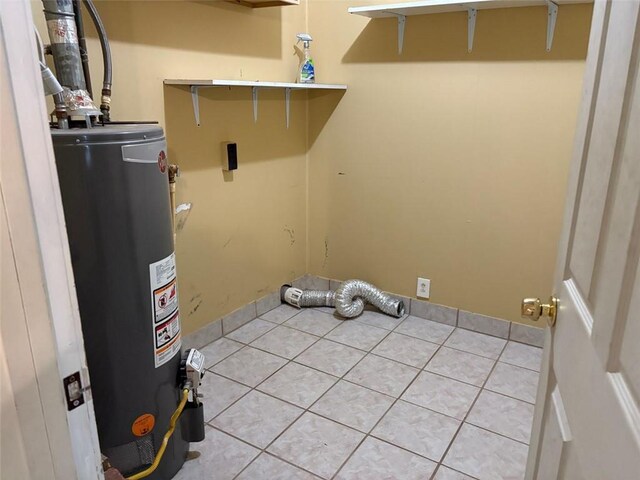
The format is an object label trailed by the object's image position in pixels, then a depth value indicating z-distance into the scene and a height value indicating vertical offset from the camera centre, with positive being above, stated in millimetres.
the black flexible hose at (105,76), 1677 +108
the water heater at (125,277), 1312 -481
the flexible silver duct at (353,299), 2928 -1139
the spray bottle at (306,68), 2850 +224
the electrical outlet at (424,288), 2916 -1044
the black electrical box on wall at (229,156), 2529 -243
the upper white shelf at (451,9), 2234 +474
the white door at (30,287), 526 -204
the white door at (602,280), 601 -246
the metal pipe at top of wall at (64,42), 1412 +188
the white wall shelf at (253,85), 2105 +103
